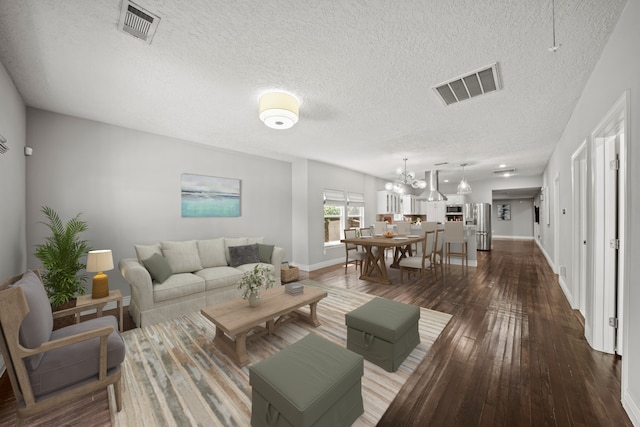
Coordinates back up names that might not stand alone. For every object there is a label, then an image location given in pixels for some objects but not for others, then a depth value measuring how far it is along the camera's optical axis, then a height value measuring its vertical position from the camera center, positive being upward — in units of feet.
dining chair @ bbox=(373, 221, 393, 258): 21.97 -1.46
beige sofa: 9.61 -3.00
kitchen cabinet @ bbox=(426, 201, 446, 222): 28.96 +0.16
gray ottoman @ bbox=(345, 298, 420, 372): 6.72 -3.55
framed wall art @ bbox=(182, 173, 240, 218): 14.25 +1.00
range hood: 22.68 +2.57
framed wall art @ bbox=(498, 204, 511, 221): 40.34 +0.09
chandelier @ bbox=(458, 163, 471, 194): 21.38 +2.18
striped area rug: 5.32 -4.51
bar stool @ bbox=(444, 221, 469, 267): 18.19 -1.89
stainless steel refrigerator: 28.17 -1.32
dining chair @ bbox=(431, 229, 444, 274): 17.75 -2.68
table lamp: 8.54 -2.02
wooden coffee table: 7.13 -3.29
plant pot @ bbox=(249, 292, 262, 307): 8.20 -2.98
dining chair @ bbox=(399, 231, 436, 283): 14.71 -3.15
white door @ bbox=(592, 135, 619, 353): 7.37 -1.09
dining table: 14.61 -2.91
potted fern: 8.36 -1.89
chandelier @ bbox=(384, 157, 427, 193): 19.17 +2.58
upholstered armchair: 4.39 -2.99
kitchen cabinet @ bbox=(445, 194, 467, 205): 30.11 +1.70
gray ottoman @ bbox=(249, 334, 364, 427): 4.18 -3.25
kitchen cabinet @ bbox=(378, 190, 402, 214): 27.48 +1.22
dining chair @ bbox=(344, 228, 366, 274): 17.24 -3.02
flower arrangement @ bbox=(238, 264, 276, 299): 8.18 -2.44
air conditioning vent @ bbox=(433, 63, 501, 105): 7.55 +4.36
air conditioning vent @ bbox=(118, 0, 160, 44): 5.10 +4.32
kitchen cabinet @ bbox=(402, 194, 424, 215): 30.21 +1.04
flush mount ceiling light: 8.28 +3.64
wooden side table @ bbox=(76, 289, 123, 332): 8.08 -3.11
